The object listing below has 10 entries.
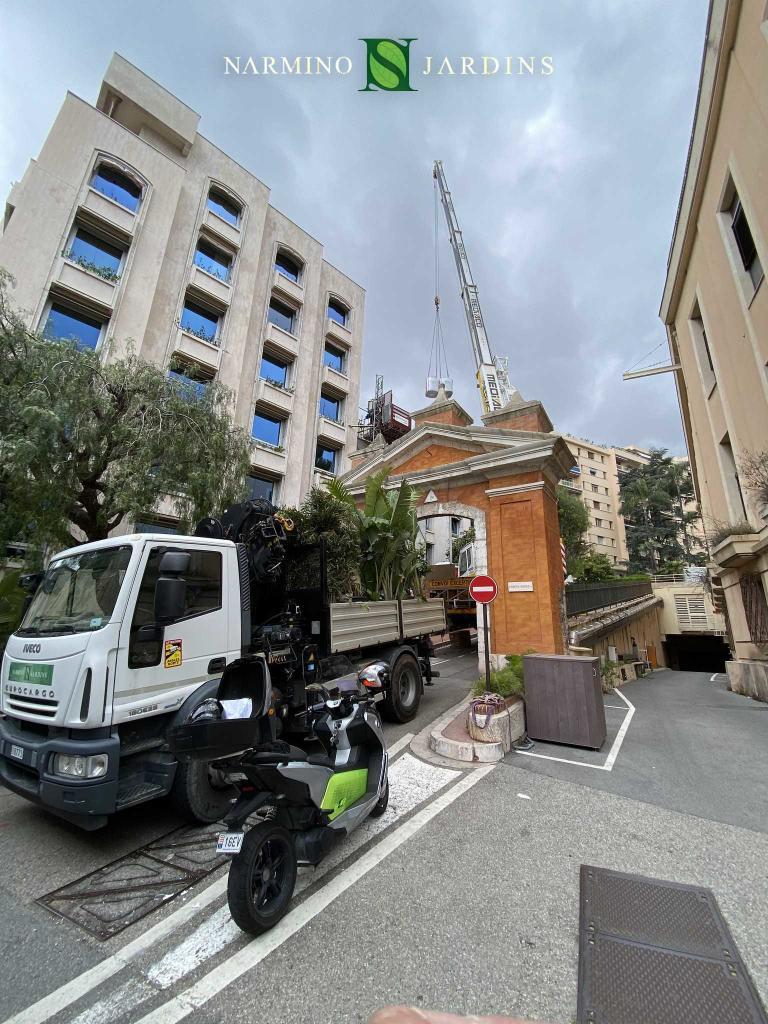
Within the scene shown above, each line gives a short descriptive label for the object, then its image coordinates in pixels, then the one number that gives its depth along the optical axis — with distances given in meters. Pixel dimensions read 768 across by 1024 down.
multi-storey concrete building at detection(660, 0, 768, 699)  8.87
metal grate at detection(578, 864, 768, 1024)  2.04
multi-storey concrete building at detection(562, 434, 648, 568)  57.34
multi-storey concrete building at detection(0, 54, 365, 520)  13.80
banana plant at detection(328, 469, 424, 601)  8.55
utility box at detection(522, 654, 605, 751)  5.95
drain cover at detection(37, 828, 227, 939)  2.75
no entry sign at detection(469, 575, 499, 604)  6.84
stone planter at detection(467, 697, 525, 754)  5.61
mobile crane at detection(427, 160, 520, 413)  37.23
